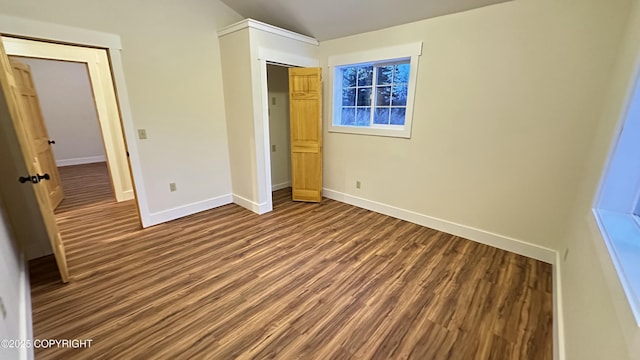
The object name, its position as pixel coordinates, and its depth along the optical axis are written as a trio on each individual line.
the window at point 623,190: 1.29
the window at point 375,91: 3.17
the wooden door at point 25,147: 1.84
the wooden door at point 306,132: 3.70
